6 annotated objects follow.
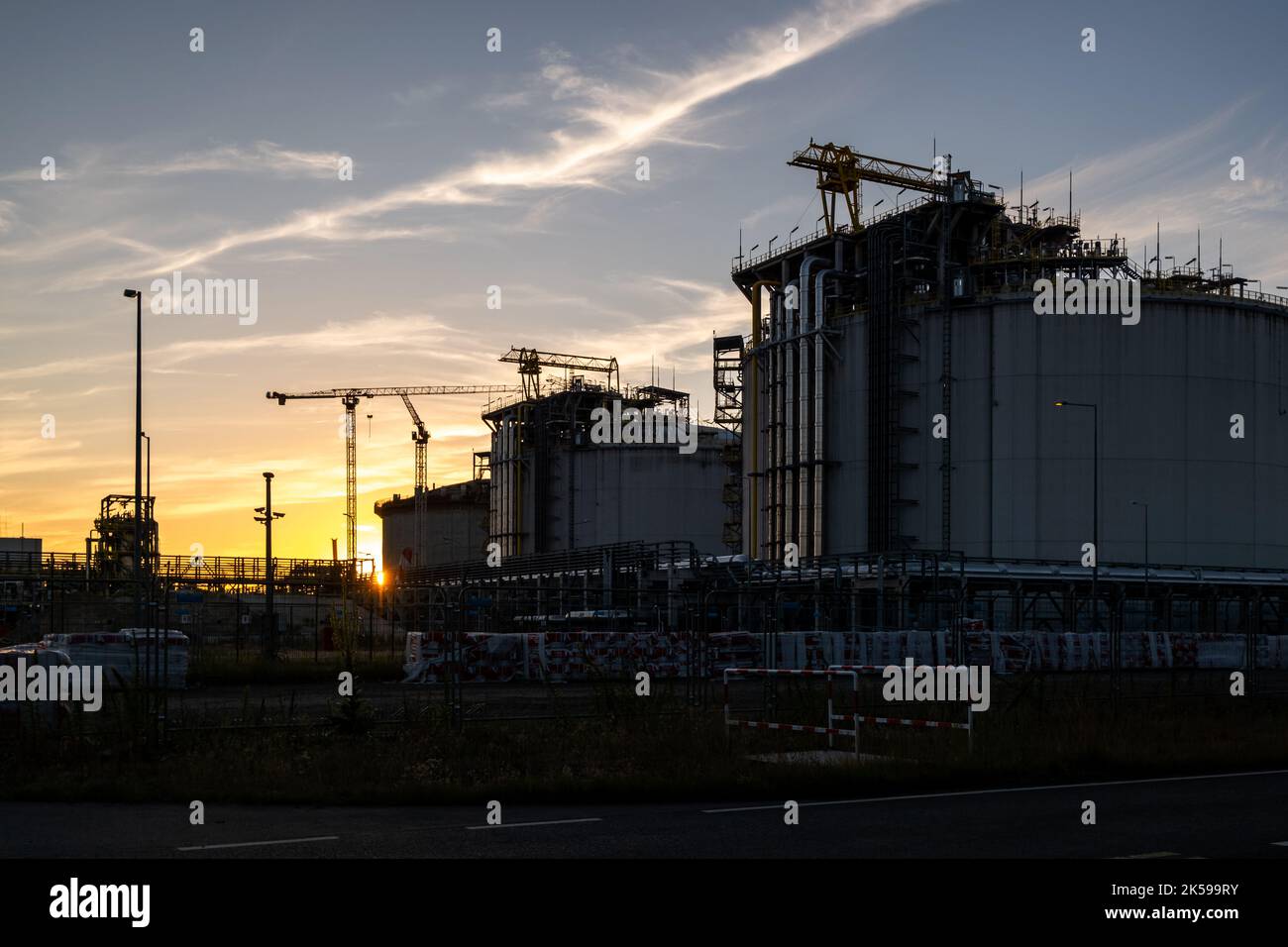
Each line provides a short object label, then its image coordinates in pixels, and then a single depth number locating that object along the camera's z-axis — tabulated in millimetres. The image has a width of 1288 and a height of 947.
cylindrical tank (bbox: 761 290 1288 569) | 63281
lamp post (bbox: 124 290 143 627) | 40781
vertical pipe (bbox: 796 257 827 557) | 66750
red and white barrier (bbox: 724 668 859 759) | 18875
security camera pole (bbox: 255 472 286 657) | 39522
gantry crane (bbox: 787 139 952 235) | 71688
